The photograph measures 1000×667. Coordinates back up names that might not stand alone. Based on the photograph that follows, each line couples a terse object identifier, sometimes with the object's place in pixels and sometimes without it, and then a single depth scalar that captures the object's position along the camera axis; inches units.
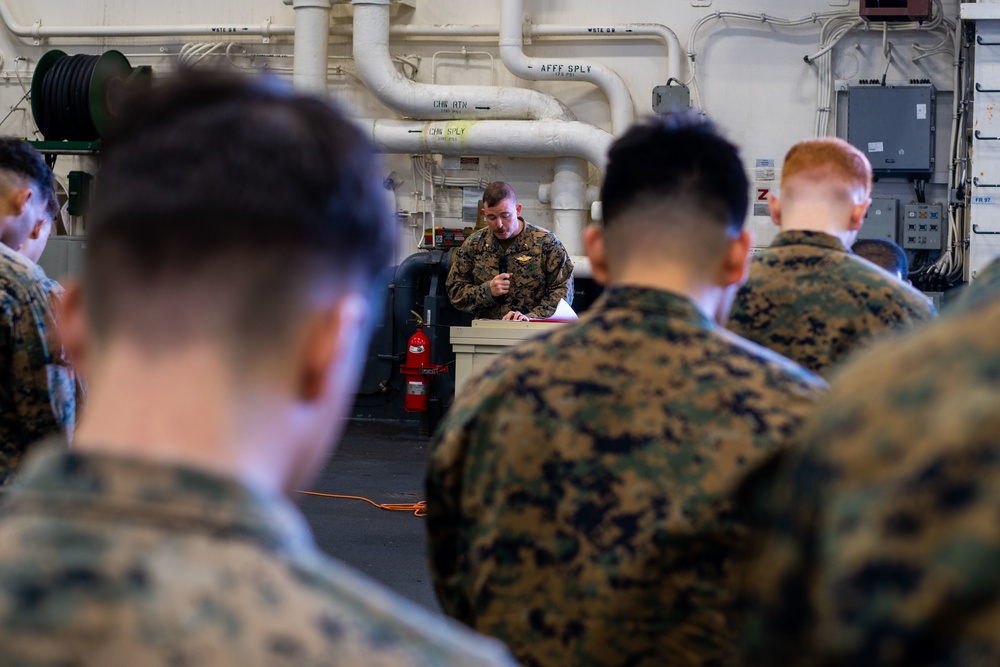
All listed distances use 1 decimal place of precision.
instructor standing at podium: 254.8
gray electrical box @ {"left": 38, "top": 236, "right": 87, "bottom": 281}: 336.5
